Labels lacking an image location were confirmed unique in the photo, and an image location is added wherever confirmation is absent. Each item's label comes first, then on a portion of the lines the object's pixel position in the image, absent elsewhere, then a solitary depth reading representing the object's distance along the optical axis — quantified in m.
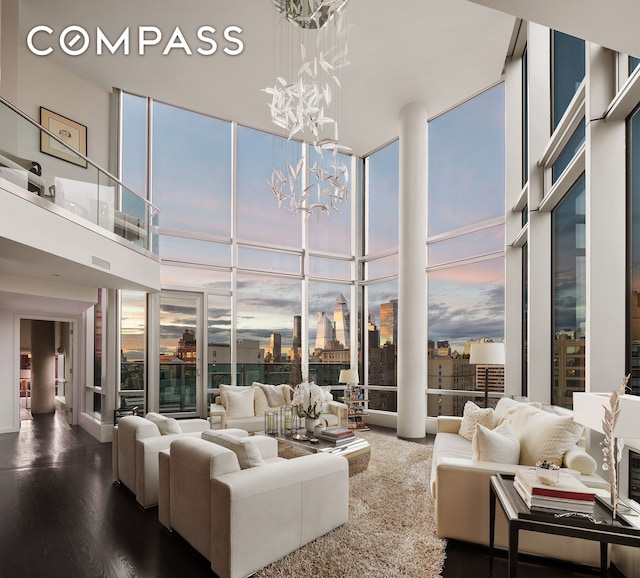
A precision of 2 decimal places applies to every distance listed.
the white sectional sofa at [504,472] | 3.02
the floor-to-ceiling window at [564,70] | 4.39
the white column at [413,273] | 7.65
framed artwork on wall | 7.00
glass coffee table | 4.86
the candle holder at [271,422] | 5.64
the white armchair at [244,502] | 2.77
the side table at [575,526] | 2.27
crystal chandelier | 3.72
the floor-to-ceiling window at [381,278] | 9.09
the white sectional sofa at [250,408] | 6.82
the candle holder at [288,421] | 5.61
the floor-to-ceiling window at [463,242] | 7.32
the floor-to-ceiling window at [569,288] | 4.32
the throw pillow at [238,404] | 6.98
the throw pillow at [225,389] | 7.07
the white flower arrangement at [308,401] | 5.46
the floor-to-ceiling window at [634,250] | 3.14
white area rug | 2.91
